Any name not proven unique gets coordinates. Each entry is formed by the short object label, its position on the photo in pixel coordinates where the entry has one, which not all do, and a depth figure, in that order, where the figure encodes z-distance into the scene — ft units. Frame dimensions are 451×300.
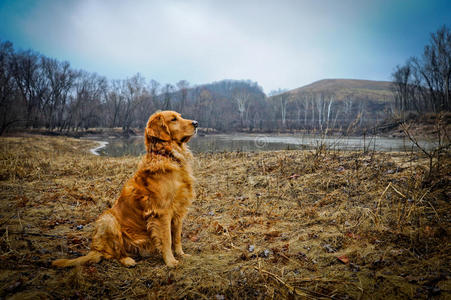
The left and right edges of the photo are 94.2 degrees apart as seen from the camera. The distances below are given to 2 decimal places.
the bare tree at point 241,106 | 207.77
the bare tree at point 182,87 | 209.03
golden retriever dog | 8.96
